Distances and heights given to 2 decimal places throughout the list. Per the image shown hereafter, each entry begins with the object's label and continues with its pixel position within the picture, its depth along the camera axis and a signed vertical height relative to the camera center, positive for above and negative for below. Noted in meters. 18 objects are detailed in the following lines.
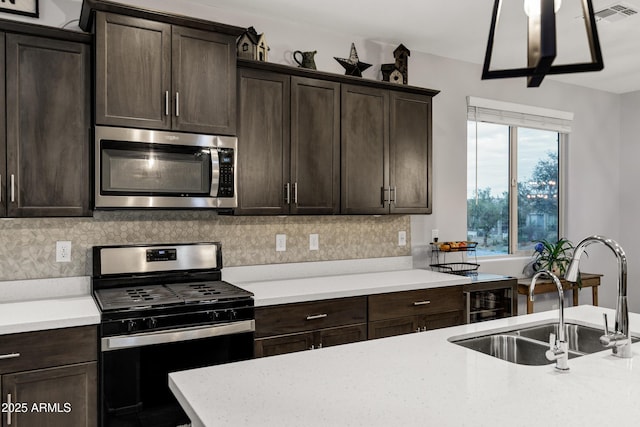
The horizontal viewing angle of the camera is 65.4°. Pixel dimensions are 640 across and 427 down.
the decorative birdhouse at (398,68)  3.75 +1.10
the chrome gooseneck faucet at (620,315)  1.64 -0.35
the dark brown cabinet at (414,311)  3.12 -0.65
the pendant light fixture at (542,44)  1.23 +0.44
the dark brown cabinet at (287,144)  3.05 +0.43
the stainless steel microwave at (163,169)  2.59 +0.23
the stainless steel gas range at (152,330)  2.28 -0.58
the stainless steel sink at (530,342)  1.96 -0.53
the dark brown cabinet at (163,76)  2.57 +0.74
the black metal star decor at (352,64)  3.57 +1.06
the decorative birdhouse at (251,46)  3.11 +1.04
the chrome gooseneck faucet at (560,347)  1.53 -0.42
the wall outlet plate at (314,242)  3.62 -0.22
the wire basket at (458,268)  3.94 -0.46
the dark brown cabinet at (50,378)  2.08 -0.72
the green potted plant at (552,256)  4.58 -0.42
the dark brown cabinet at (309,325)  2.72 -0.65
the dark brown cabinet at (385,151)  3.42 +0.44
